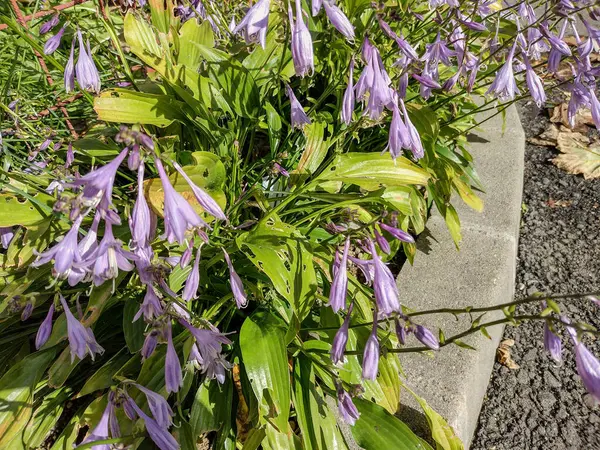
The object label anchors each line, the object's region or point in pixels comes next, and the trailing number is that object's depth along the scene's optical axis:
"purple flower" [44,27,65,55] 0.42
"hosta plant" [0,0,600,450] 0.31
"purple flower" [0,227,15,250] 0.42
